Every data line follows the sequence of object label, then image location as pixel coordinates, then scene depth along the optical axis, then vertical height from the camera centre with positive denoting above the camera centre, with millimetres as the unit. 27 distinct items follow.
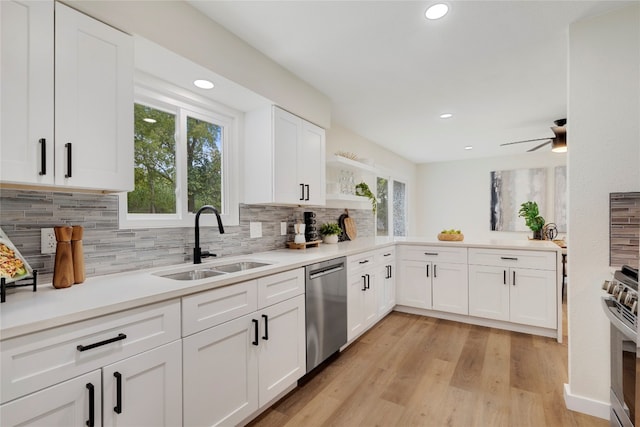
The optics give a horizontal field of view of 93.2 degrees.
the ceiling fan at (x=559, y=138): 3598 +916
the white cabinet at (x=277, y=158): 2465 +476
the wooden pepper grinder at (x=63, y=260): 1353 -212
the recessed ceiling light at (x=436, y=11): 1778 +1220
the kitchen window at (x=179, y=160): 1945 +391
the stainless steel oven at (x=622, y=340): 1275 -600
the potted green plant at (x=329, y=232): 3570 -224
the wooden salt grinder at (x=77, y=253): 1421 -191
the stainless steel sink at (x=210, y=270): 1898 -387
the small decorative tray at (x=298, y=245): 2939 -311
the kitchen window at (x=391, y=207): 5605 +126
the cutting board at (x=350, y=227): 4074 -189
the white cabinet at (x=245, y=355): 1459 -794
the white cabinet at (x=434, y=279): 3406 -771
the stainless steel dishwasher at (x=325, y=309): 2219 -753
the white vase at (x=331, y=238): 3564 -294
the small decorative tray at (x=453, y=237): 3645 -291
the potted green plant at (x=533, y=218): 4027 -64
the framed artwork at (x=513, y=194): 5816 +393
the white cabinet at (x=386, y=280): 3317 -768
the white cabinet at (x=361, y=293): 2727 -776
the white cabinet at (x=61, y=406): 931 -639
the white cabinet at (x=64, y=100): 1165 +494
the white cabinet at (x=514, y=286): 2990 -761
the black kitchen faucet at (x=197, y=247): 2023 -228
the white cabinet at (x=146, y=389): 1157 -724
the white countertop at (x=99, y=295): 980 -339
